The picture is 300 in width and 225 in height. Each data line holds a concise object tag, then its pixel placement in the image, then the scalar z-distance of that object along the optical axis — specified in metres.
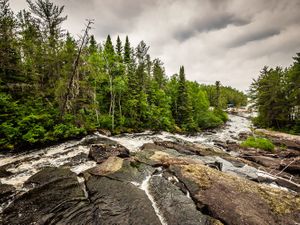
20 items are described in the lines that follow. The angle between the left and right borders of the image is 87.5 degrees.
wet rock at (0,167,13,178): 6.99
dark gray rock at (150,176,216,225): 4.18
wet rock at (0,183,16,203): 5.15
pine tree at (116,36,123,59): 37.12
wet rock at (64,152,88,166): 8.26
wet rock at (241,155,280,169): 9.30
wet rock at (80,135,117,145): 13.09
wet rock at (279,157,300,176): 8.72
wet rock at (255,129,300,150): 16.19
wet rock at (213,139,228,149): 15.17
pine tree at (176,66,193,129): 28.68
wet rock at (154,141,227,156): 11.04
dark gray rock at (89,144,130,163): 8.60
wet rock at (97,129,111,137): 17.16
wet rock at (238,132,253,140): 21.31
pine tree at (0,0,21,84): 14.15
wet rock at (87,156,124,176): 6.49
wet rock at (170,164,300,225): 4.22
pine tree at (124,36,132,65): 32.50
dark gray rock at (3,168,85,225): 4.28
